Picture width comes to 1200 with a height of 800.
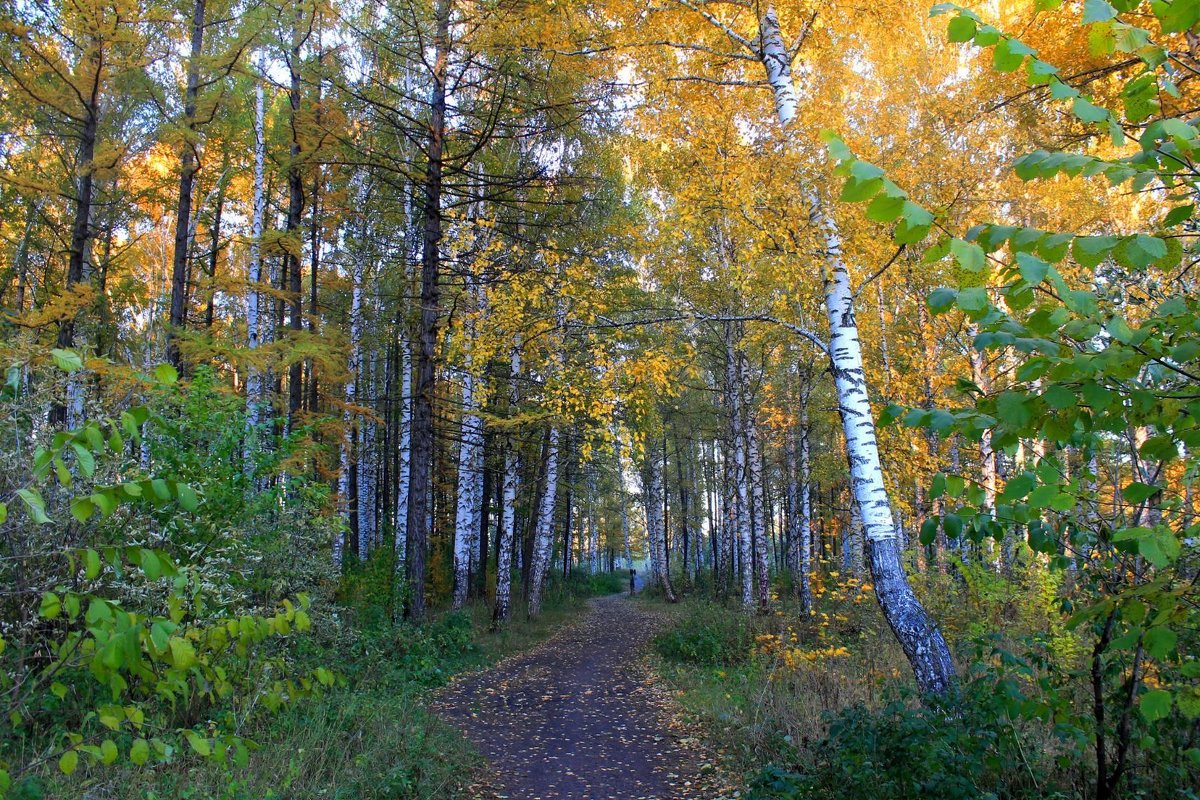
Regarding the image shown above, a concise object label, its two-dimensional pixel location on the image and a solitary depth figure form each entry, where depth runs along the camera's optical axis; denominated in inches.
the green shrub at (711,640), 426.0
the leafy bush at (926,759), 137.1
